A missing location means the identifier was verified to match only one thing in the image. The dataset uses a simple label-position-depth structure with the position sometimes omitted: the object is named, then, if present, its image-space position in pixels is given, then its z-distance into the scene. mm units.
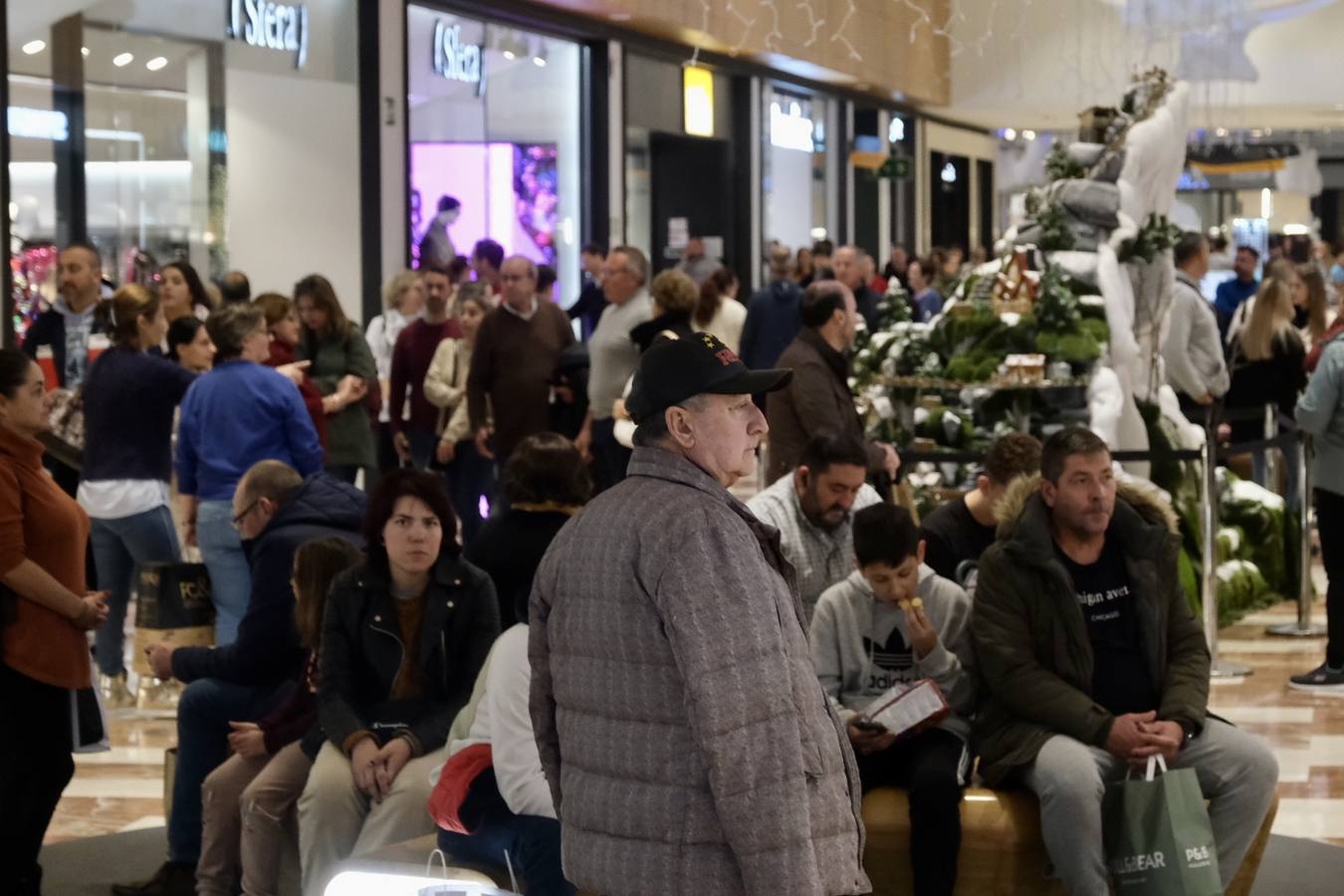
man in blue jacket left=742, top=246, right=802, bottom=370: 12203
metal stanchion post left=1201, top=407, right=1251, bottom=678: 8367
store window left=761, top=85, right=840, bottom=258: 22500
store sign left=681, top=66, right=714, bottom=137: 16844
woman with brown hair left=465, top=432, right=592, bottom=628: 5051
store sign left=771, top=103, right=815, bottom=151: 22438
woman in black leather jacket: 4829
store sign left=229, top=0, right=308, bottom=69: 12844
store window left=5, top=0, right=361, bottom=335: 10969
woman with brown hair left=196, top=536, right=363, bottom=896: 5109
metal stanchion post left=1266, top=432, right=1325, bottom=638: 9703
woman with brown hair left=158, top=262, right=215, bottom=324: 9172
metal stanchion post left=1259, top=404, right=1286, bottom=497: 11688
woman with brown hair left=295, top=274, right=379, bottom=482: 9367
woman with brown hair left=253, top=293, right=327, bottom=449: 9133
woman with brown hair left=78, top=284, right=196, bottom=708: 7961
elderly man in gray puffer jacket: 2908
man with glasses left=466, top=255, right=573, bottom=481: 9820
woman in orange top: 5242
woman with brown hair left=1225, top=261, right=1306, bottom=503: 11281
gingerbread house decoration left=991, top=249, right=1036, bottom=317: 9461
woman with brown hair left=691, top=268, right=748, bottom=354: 11961
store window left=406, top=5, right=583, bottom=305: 15141
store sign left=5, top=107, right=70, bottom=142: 10797
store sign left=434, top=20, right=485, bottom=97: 15188
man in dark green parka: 4879
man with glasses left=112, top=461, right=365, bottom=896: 5375
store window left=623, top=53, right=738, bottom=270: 18688
